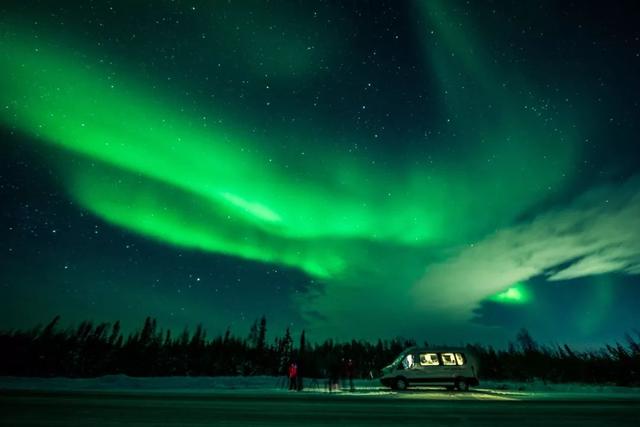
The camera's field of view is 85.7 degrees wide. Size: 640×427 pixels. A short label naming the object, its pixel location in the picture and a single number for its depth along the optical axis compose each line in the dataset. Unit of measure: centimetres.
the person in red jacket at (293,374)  1789
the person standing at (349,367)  1926
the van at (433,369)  1892
